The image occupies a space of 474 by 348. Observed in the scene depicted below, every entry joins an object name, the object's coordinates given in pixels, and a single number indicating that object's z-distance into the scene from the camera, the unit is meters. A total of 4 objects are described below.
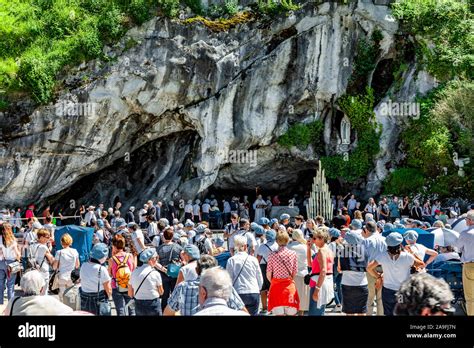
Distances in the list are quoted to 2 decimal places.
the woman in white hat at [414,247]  9.54
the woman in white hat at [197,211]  27.39
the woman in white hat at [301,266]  9.82
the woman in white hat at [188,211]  27.34
